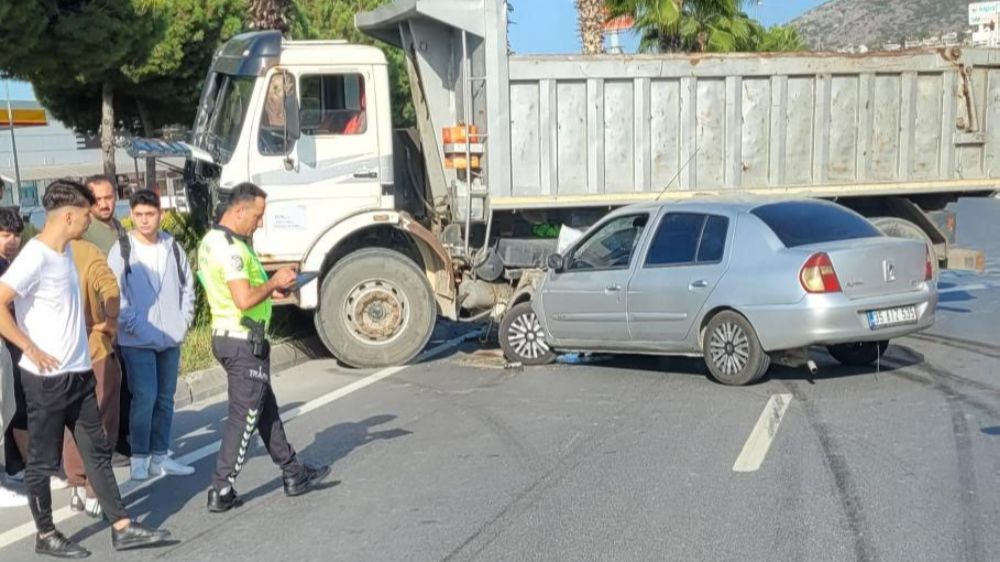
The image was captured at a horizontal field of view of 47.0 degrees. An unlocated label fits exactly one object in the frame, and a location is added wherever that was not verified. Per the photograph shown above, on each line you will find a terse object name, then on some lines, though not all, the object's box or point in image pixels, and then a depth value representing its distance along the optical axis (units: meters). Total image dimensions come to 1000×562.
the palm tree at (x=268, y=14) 16.86
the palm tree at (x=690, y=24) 23.69
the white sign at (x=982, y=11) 81.38
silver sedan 8.79
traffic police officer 6.17
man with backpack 6.93
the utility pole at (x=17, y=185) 23.88
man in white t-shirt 5.57
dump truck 10.84
